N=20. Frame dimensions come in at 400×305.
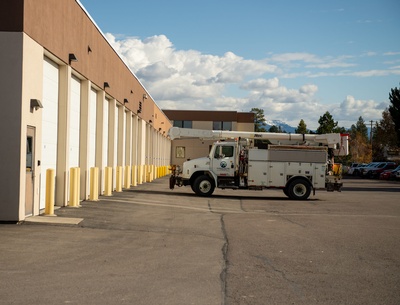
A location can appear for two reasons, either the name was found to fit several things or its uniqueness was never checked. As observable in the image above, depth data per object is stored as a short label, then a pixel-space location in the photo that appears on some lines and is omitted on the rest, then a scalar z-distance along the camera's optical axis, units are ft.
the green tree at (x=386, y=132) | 253.44
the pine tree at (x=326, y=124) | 285.84
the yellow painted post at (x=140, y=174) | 123.03
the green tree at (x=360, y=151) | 329.31
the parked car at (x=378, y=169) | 210.79
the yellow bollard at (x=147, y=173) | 135.59
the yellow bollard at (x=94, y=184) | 73.31
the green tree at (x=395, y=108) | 236.02
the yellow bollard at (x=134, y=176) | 114.73
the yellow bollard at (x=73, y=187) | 62.85
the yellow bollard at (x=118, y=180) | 94.22
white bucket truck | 91.15
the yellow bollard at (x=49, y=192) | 53.16
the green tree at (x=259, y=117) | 509.19
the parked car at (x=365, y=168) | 220.10
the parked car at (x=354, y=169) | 237.57
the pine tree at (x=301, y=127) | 359.05
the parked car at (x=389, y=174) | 194.31
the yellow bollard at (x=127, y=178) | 105.60
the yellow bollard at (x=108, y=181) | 83.51
